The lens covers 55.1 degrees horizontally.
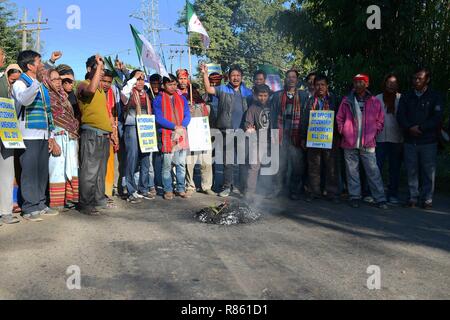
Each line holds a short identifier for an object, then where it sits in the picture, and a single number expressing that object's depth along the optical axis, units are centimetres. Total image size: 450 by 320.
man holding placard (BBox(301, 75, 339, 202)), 715
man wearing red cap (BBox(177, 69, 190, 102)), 800
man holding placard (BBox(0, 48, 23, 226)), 550
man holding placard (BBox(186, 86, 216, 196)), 780
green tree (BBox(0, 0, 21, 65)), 3310
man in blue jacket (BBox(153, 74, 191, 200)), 740
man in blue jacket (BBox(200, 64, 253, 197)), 784
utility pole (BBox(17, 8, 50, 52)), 3271
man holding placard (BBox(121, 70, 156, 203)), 717
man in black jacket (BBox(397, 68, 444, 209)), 679
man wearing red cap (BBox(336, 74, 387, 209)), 700
